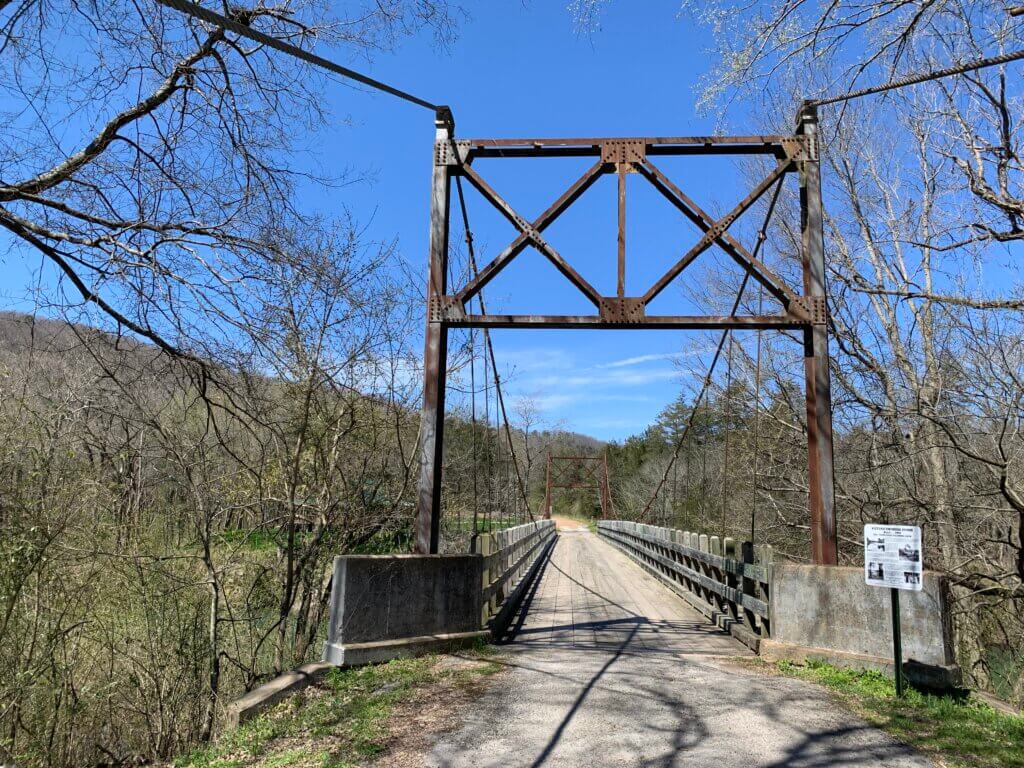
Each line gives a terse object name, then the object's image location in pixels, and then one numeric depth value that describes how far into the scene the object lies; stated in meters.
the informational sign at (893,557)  4.35
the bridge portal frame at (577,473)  62.75
